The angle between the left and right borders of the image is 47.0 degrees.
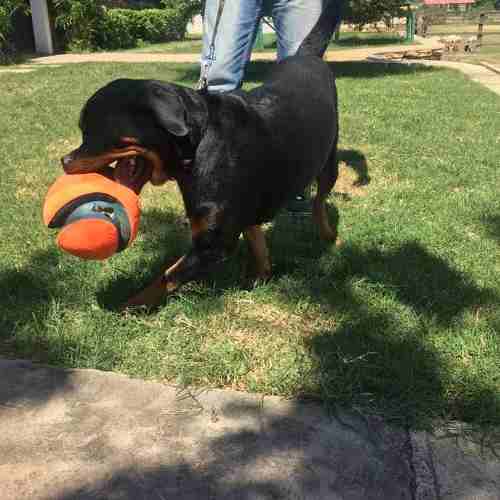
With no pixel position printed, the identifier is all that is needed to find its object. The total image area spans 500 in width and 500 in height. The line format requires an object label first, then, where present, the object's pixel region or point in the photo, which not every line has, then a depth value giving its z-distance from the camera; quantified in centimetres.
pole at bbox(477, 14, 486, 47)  2089
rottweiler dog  229
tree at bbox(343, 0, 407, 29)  1862
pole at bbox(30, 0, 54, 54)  1778
